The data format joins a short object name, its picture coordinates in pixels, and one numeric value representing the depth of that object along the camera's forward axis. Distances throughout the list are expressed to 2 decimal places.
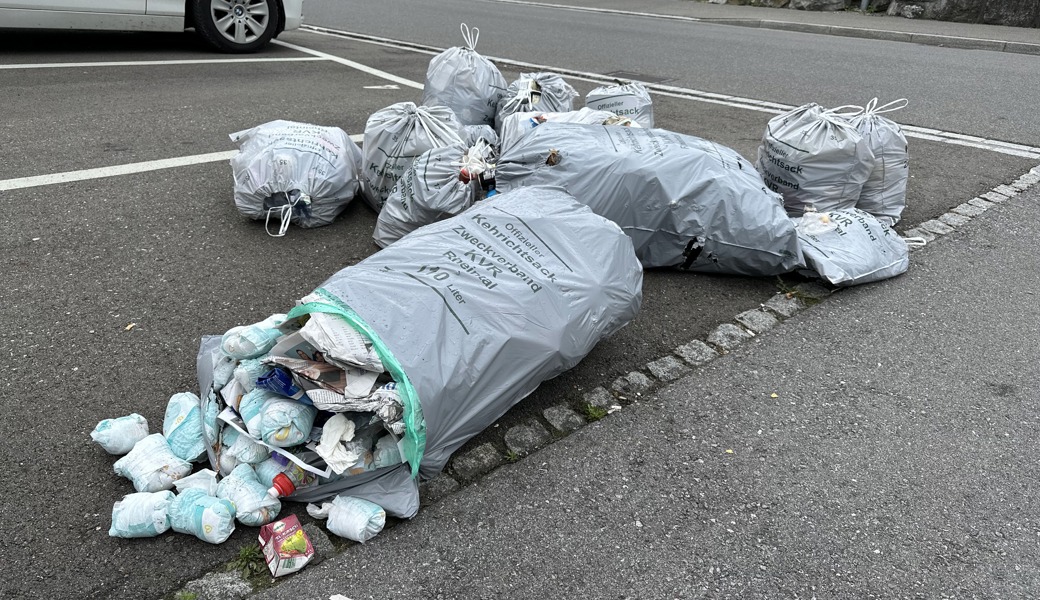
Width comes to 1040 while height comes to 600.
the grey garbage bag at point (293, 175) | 3.83
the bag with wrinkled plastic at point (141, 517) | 2.03
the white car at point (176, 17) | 6.66
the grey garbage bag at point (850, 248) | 3.61
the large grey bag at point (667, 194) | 3.48
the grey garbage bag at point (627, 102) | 4.76
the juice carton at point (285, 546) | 1.97
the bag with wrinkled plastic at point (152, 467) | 2.17
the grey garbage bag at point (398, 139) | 3.92
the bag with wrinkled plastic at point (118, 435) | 2.28
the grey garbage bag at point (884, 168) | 4.26
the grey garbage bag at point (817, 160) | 4.06
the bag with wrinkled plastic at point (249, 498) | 2.10
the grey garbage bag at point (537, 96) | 4.72
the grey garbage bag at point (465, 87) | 4.95
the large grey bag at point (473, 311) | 2.16
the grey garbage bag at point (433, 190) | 3.60
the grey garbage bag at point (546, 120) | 3.93
